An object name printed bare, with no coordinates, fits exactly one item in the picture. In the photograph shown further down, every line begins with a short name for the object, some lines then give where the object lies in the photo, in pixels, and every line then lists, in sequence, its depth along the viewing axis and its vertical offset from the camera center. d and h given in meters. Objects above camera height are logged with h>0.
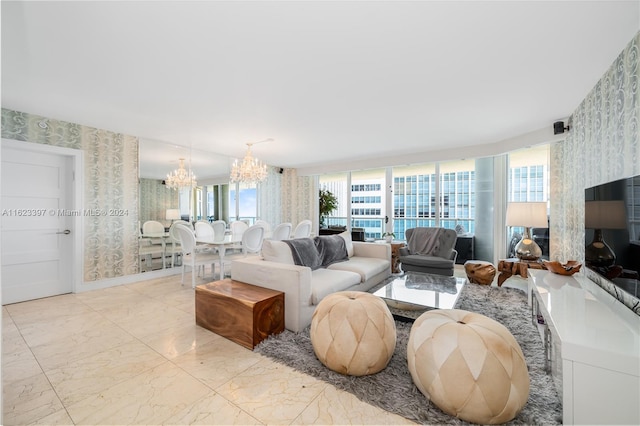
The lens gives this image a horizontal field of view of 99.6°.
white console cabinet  1.26 -0.75
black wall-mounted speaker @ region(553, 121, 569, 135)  3.53 +1.10
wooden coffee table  2.24 -0.87
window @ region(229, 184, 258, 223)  6.12 +0.25
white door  3.33 -0.14
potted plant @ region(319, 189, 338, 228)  7.21 +0.26
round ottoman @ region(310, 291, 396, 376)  1.80 -0.84
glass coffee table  2.55 -0.84
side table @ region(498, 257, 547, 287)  3.41 -0.71
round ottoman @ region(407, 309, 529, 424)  1.40 -0.85
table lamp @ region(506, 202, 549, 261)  3.34 -0.11
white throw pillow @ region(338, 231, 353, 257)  4.08 -0.45
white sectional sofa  2.46 -0.70
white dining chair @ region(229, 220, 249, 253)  5.46 -0.31
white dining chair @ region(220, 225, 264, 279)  4.37 -0.43
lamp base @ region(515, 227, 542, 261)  3.48 -0.49
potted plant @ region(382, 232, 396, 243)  5.48 -0.51
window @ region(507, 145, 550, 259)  4.41 +0.53
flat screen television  1.72 -0.15
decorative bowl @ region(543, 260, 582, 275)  2.55 -0.53
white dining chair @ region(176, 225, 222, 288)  3.97 -0.64
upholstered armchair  3.90 -0.61
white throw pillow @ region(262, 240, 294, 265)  3.00 -0.44
